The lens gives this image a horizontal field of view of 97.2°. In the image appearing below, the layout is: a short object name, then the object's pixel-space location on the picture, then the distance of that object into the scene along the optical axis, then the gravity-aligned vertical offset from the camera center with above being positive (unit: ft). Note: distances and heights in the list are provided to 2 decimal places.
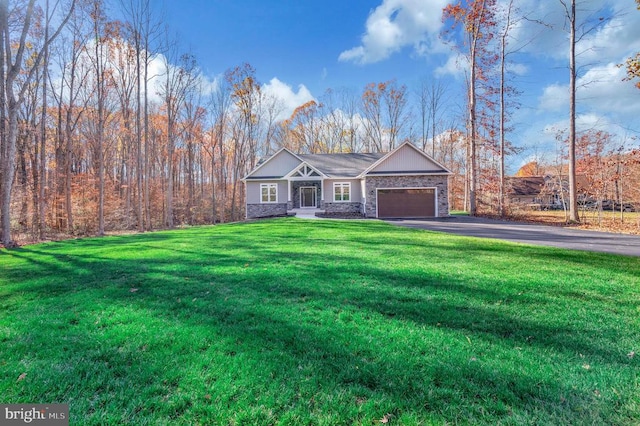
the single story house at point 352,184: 61.11 +5.23
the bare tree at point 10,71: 33.01 +17.63
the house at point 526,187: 129.08 +6.52
